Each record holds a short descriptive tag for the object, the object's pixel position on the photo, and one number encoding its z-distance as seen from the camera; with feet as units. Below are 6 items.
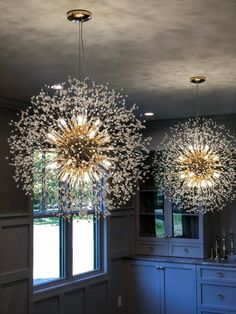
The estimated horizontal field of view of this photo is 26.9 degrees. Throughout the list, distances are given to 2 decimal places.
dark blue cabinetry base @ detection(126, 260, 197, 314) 21.13
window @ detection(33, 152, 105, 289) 18.40
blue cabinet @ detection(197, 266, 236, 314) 20.12
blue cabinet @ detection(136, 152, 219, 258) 22.12
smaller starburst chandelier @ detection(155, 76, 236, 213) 13.85
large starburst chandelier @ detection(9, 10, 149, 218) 8.96
